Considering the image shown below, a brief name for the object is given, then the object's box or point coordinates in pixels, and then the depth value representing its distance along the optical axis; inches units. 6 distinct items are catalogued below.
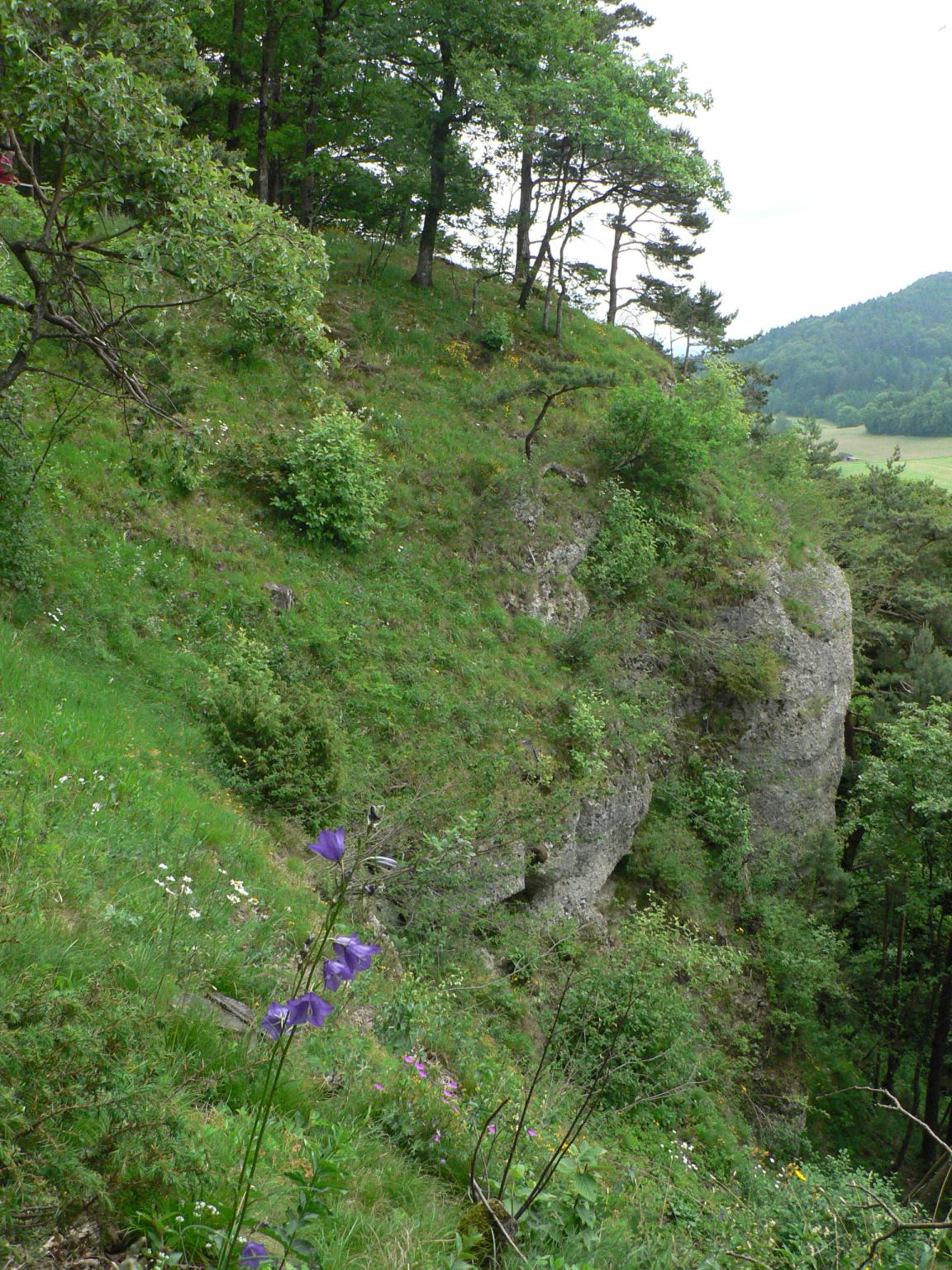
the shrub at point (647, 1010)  361.1
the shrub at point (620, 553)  641.0
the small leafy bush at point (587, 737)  492.4
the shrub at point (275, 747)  319.6
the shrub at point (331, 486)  503.2
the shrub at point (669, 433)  682.2
